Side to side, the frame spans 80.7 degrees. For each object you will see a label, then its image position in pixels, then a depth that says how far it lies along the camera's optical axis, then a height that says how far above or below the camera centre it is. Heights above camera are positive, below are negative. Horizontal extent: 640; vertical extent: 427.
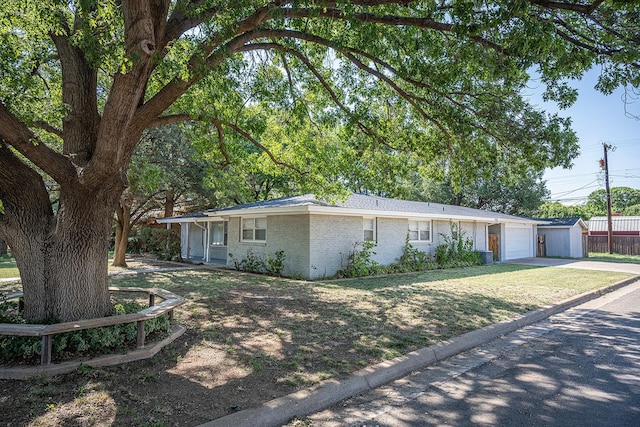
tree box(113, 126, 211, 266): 17.62 +3.19
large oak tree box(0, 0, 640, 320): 5.02 +2.70
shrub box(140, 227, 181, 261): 21.55 -0.60
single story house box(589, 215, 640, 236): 45.74 +0.85
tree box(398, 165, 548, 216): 35.47 +3.63
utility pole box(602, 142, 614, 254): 30.61 +3.98
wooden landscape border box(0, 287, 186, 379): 4.19 -1.35
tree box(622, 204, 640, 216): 66.44 +3.88
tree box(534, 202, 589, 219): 56.22 +3.26
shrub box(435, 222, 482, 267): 18.67 -0.99
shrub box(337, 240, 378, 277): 14.30 -1.18
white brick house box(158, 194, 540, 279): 13.89 +0.15
